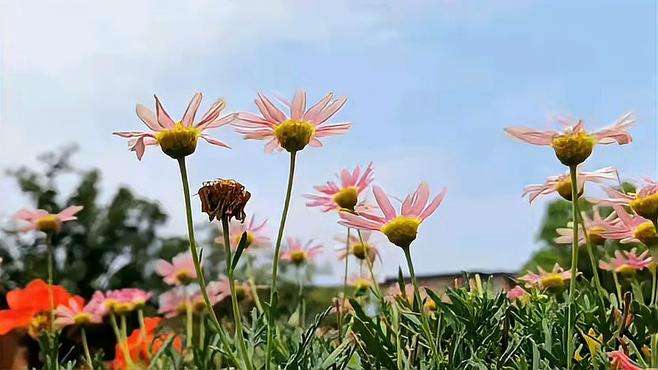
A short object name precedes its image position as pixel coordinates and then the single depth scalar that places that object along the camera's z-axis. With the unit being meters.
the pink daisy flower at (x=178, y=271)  1.20
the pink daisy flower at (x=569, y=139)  0.57
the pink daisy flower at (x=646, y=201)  0.63
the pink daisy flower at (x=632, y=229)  0.69
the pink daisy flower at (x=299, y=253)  1.14
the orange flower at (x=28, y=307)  1.14
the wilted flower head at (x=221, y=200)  0.56
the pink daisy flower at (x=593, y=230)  0.78
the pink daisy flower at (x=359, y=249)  1.03
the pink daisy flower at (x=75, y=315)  1.12
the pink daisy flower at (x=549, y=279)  0.85
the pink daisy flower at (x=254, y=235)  0.99
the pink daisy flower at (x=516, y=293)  0.84
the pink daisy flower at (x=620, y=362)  0.47
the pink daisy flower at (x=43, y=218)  0.96
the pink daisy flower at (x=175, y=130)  0.56
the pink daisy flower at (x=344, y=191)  0.79
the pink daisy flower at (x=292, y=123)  0.60
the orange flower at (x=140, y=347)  1.04
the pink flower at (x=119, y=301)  1.12
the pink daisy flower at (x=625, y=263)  0.92
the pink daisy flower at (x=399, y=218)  0.59
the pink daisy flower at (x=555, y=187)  0.71
